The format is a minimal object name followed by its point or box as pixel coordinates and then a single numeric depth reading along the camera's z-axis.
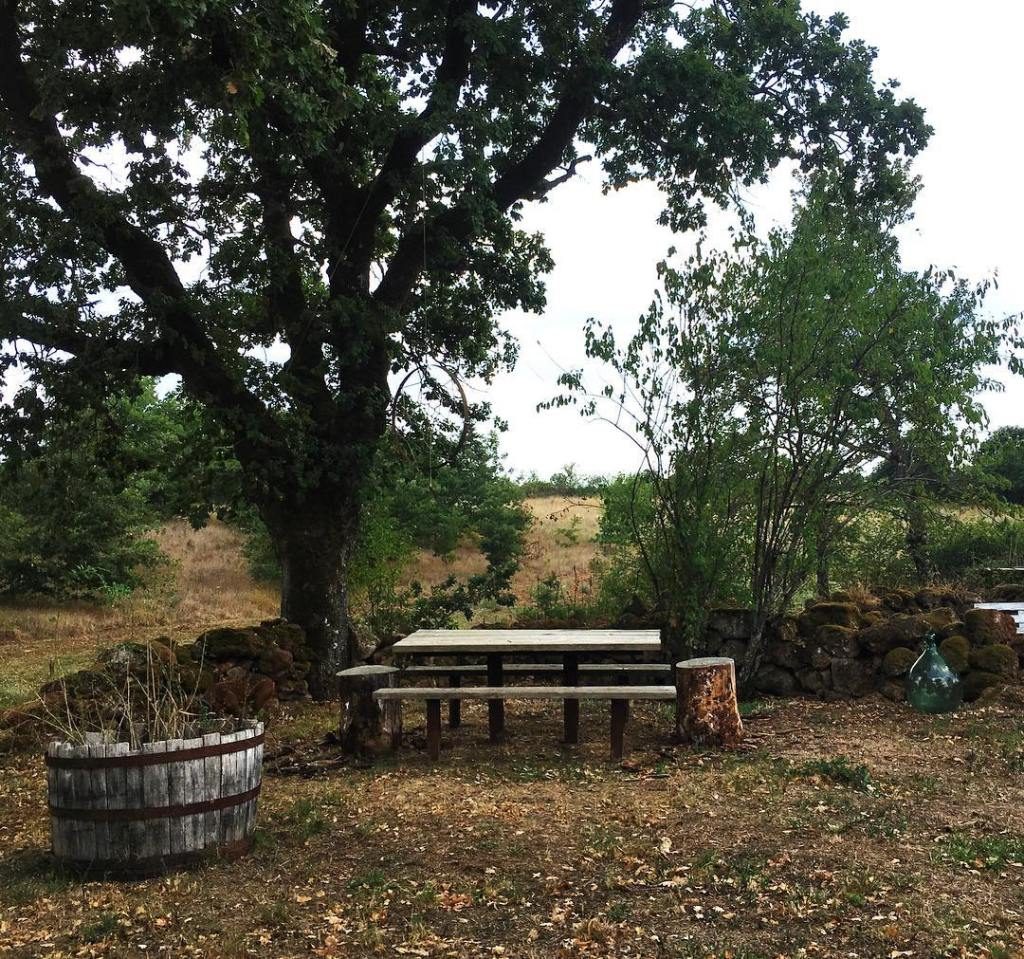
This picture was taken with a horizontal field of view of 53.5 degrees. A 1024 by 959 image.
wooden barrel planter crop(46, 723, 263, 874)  5.15
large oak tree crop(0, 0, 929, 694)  10.06
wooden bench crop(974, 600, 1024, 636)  10.27
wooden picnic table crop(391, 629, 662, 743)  7.68
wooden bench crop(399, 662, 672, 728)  9.09
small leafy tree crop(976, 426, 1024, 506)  10.74
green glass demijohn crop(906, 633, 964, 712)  9.07
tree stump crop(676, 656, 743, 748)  7.79
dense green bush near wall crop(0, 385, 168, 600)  11.38
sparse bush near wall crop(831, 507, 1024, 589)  14.48
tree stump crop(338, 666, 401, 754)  7.82
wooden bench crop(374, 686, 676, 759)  7.34
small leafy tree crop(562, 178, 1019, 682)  9.62
